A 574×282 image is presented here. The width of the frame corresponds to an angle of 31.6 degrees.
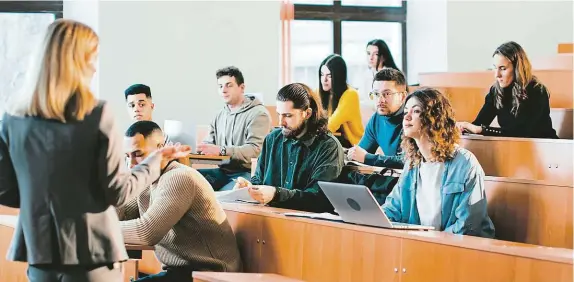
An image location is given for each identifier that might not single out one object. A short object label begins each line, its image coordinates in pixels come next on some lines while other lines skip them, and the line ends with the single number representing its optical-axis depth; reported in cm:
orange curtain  831
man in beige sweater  383
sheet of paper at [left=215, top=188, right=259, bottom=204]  448
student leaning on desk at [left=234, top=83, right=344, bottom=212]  439
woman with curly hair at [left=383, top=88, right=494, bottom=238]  377
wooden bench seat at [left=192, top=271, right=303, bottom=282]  362
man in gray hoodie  600
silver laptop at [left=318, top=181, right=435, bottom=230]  354
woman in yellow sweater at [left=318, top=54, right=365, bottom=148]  622
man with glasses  505
